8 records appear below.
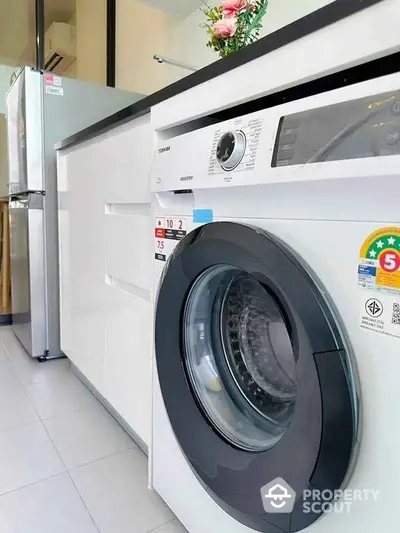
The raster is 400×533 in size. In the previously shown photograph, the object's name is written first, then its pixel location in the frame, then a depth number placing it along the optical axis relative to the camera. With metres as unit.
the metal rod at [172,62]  1.54
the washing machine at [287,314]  0.44
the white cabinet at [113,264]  1.02
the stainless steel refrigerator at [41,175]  1.80
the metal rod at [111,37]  2.74
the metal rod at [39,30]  2.85
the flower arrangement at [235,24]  1.05
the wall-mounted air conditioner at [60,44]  3.36
